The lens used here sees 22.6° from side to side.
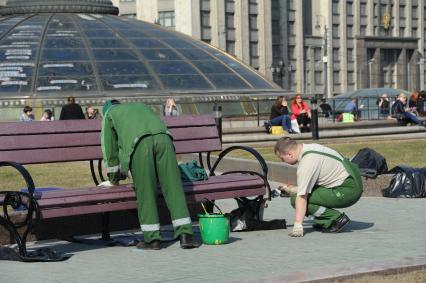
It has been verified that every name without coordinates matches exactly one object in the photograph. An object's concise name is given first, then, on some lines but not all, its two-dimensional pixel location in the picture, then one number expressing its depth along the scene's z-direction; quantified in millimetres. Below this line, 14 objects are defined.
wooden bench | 8109
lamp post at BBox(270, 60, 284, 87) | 71812
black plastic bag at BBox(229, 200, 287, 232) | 9656
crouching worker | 9008
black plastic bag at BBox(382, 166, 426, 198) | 12398
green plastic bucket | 8703
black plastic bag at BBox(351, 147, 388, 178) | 12898
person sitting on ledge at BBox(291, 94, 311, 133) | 27828
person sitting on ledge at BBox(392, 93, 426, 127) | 30422
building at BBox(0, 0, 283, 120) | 33312
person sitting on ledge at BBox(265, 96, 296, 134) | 26781
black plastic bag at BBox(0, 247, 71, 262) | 7957
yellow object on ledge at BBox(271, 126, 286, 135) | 26195
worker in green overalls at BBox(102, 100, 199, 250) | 8461
